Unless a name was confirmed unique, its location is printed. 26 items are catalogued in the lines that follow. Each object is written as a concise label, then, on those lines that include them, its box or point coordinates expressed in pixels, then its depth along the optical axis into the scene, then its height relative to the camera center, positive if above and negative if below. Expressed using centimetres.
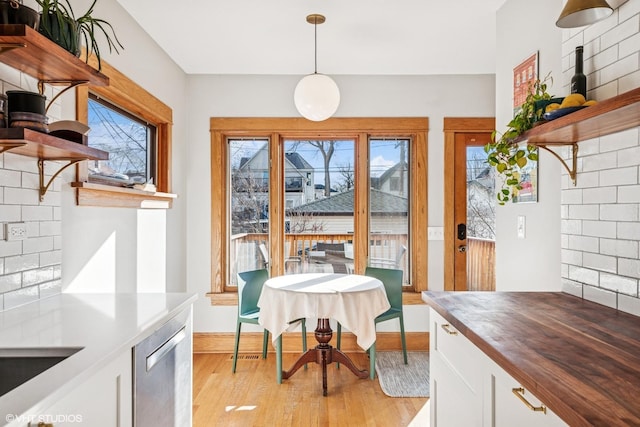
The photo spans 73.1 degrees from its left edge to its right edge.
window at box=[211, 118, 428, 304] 413 +12
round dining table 294 -64
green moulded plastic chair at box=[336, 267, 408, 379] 361 -66
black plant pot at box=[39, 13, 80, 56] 158 +70
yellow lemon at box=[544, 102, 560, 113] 158 +39
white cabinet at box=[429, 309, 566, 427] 104 -53
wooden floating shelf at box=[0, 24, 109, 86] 137 +58
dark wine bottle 167 +52
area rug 312 -128
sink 125 -43
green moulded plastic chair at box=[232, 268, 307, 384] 348 -71
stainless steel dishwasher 148 -63
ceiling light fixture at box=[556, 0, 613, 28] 145 +69
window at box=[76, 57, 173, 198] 251 +66
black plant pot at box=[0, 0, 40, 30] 139 +67
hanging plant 170 +33
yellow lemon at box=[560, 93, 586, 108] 152 +40
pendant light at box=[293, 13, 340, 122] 291 +81
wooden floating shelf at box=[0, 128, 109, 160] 141 +25
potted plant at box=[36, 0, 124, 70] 158 +71
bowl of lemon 148 +38
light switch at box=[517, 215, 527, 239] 230 -7
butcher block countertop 82 -35
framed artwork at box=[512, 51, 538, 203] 219 +63
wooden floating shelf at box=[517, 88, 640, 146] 118 +29
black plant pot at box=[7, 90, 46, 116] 151 +40
